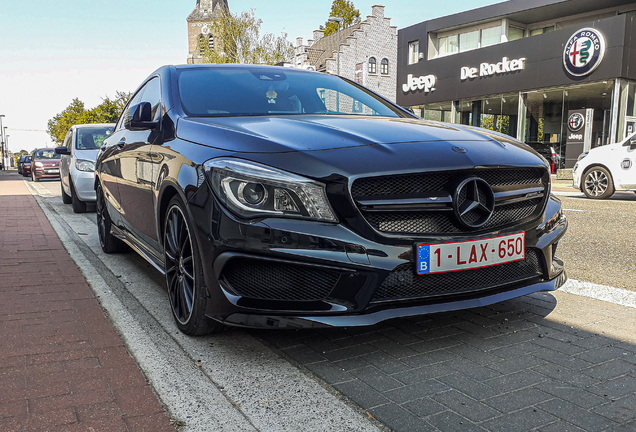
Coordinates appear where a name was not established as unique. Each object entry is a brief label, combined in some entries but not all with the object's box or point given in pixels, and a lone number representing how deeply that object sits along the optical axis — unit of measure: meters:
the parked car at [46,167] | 24.83
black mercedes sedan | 2.52
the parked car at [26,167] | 35.38
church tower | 95.12
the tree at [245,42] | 31.64
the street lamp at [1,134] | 84.87
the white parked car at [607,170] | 11.10
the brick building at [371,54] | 41.44
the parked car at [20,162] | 39.24
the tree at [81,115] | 48.88
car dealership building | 21.39
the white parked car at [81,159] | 9.62
